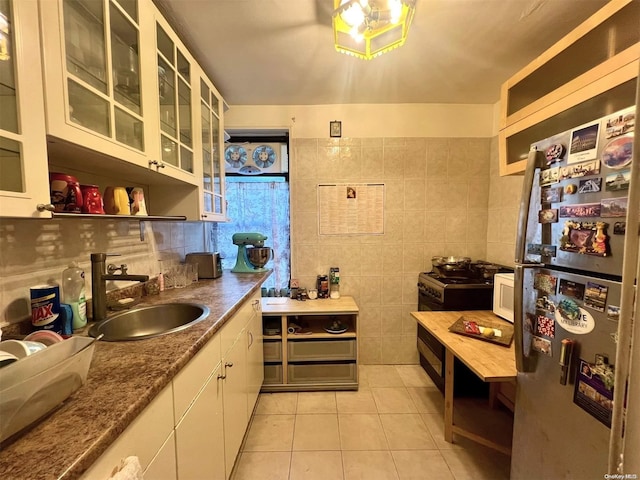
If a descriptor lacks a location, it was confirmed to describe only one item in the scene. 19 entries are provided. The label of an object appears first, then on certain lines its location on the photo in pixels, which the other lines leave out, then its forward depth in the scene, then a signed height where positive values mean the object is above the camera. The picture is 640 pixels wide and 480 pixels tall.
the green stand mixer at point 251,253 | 2.27 -0.24
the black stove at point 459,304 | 2.07 -0.63
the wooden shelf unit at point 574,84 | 1.01 +0.62
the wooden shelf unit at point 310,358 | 2.16 -1.08
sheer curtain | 2.69 +0.07
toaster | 2.01 -0.28
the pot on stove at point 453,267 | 2.28 -0.37
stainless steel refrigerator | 0.79 -0.24
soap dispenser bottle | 1.04 -0.27
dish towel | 0.54 -0.51
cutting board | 1.52 -0.65
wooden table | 1.25 -0.68
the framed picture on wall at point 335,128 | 2.48 +0.89
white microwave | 1.75 -0.49
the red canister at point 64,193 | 0.92 +0.11
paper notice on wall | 2.53 +0.15
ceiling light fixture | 1.17 +0.95
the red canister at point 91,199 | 1.00 +0.10
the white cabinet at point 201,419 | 0.66 -0.65
